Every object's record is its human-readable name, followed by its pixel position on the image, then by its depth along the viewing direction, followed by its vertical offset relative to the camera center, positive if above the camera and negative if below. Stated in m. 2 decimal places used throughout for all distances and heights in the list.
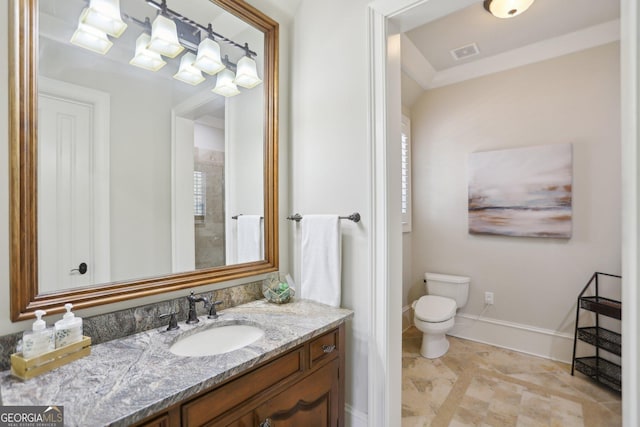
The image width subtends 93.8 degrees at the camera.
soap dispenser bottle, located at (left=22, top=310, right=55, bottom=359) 0.85 -0.36
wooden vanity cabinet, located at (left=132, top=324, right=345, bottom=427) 0.85 -0.61
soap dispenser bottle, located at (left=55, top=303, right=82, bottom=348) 0.93 -0.36
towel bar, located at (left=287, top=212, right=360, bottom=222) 1.52 -0.01
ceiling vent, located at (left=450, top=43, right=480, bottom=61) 2.53 +1.41
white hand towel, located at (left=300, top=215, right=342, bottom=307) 1.55 -0.24
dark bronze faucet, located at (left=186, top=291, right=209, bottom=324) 1.30 -0.41
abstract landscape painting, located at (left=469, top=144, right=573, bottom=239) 2.43 +0.19
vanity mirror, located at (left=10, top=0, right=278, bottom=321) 1.00 +0.28
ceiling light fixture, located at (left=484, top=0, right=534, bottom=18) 1.87 +1.32
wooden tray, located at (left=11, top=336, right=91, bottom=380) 0.84 -0.42
